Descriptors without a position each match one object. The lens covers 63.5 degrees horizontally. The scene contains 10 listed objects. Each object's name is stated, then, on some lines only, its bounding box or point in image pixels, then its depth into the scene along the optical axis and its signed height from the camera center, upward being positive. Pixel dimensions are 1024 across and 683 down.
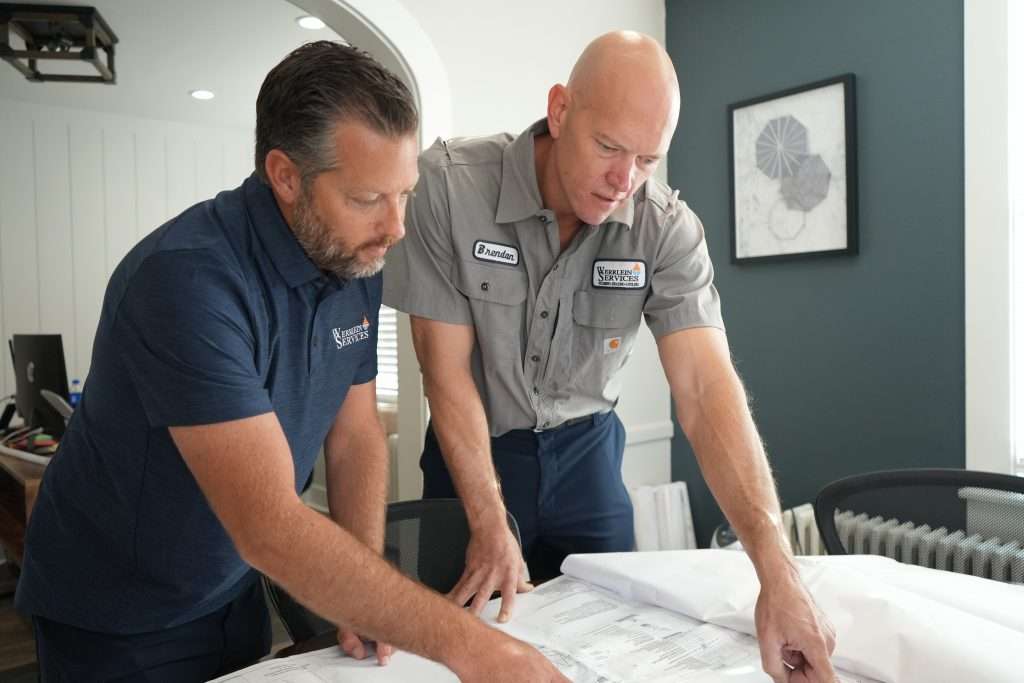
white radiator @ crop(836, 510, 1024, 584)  1.69 -0.58
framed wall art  2.77 +0.51
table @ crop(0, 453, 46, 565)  3.00 -0.79
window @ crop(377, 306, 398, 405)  5.68 -0.25
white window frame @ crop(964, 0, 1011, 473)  2.40 +0.22
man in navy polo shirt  0.91 -0.13
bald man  1.41 +0.02
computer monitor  3.86 -0.23
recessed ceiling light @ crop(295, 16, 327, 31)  4.12 +1.52
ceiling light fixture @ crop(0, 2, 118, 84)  3.38 +1.26
